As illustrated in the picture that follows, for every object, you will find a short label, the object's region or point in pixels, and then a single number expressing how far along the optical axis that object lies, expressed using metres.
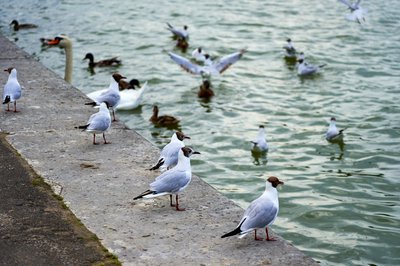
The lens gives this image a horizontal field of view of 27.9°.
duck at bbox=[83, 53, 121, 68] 16.82
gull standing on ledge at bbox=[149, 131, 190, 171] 7.20
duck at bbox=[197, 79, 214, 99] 15.06
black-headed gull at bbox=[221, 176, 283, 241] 5.82
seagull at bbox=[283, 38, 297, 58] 17.31
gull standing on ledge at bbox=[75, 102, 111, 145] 7.92
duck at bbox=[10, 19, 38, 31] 20.07
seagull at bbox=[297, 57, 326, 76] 16.00
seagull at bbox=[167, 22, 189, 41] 18.83
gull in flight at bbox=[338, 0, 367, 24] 17.83
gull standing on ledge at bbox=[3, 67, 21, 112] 8.84
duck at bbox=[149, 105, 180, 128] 13.26
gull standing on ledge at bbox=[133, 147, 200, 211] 6.43
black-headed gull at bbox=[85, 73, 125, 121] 9.90
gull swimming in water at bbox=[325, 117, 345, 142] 12.38
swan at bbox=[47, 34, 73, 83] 12.84
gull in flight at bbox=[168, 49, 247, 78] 15.88
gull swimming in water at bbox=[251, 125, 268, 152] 11.96
